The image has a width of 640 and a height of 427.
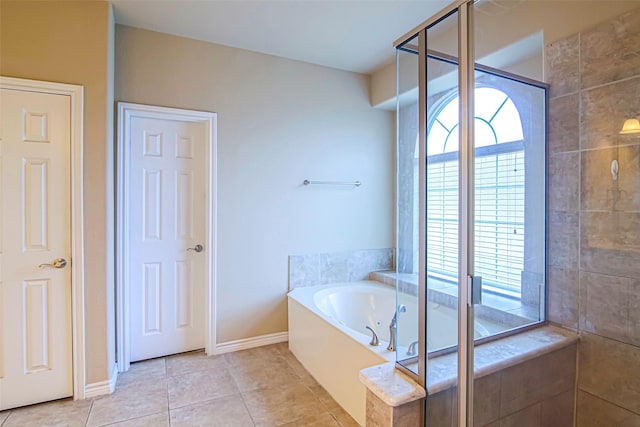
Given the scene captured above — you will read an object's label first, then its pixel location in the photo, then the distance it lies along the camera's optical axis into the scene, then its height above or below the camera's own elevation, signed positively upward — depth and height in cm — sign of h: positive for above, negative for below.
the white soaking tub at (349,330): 151 -86
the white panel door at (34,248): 204 -23
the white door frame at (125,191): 250 +16
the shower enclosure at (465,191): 136 +10
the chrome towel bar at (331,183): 320 +29
